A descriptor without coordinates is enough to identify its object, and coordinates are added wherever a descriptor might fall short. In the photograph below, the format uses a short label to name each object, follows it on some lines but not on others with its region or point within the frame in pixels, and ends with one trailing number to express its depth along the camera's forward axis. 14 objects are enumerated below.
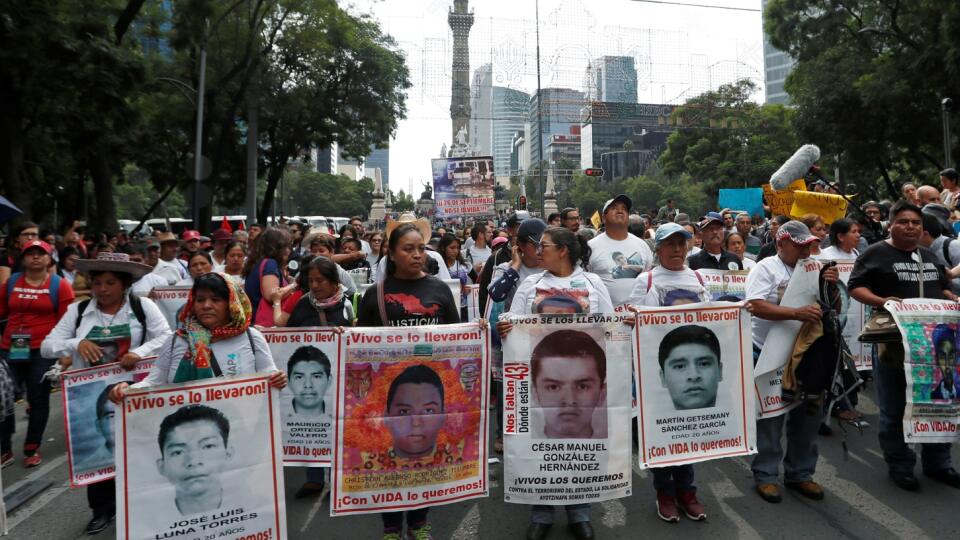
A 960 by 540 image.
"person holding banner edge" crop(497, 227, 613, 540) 3.99
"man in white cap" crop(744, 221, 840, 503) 4.37
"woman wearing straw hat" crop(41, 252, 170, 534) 4.34
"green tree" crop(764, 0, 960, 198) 21.84
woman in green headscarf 3.60
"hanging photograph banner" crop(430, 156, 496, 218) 19.58
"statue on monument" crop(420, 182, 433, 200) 62.44
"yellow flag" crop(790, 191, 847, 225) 8.98
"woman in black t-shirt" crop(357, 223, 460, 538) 3.80
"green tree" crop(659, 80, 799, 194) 43.38
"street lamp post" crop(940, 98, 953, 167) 12.84
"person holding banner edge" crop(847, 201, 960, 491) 4.62
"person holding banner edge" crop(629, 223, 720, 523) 4.24
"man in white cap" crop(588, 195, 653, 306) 5.48
